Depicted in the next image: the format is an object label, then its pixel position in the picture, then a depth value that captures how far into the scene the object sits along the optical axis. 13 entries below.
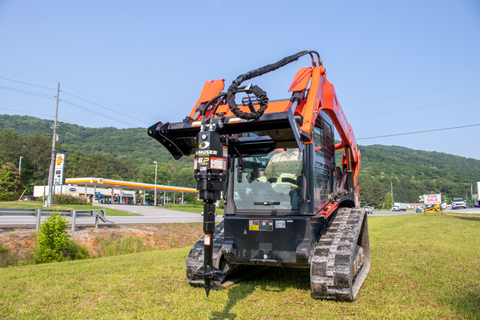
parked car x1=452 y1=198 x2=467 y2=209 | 60.72
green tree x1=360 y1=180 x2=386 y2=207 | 99.52
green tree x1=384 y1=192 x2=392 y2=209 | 112.19
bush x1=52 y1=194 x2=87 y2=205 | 40.56
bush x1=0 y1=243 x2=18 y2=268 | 9.27
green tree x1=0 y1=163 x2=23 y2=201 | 50.15
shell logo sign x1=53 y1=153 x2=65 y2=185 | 33.22
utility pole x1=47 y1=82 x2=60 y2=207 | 33.06
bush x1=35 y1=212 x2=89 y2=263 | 9.53
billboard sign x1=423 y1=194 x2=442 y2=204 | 44.91
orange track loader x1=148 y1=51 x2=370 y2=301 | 4.32
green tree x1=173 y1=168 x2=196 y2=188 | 103.07
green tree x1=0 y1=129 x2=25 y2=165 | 82.38
